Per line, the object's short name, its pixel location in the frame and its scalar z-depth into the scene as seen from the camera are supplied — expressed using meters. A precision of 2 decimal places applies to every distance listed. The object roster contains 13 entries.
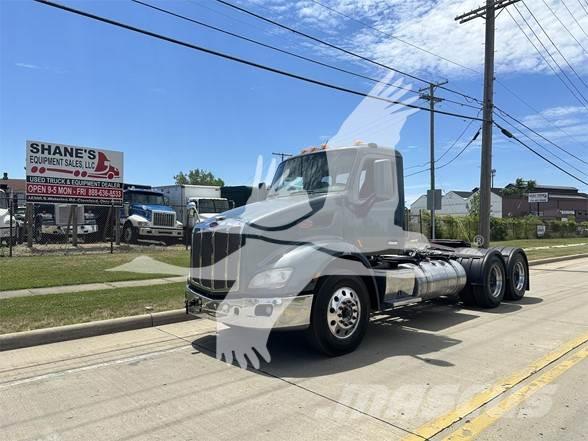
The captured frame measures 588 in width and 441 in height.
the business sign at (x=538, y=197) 81.26
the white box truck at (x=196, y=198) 24.20
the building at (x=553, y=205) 93.06
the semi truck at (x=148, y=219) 21.45
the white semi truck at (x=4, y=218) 18.75
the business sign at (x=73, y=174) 17.53
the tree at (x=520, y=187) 103.25
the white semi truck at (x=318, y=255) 5.55
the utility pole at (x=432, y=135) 32.34
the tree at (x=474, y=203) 66.46
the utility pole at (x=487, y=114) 16.45
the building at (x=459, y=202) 91.50
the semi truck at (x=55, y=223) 20.97
